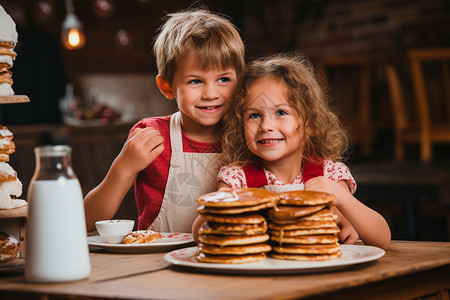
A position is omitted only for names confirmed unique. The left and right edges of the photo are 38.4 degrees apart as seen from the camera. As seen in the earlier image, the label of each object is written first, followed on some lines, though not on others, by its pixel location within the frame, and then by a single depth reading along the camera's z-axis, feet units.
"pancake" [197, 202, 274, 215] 3.65
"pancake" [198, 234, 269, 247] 3.63
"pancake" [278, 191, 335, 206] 3.76
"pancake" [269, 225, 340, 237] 3.72
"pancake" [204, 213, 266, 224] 3.65
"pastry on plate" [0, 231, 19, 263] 4.12
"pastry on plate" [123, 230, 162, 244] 4.68
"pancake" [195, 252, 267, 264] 3.60
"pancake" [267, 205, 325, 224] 3.71
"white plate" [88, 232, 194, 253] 4.54
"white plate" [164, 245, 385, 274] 3.45
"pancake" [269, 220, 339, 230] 3.72
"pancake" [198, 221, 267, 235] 3.64
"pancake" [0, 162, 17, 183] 4.18
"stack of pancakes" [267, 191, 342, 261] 3.69
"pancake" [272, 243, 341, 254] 3.67
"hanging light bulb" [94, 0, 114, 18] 17.12
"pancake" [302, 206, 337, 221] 3.76
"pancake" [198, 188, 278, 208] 3.66
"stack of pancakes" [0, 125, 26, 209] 4.13
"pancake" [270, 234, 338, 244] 3.70
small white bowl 4.74
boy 5.55
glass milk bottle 3.40
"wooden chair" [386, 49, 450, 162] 14.01
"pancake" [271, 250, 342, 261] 3.65
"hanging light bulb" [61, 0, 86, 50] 15.08
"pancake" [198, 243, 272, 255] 3.62
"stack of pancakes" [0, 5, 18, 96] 4.20
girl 5.10
